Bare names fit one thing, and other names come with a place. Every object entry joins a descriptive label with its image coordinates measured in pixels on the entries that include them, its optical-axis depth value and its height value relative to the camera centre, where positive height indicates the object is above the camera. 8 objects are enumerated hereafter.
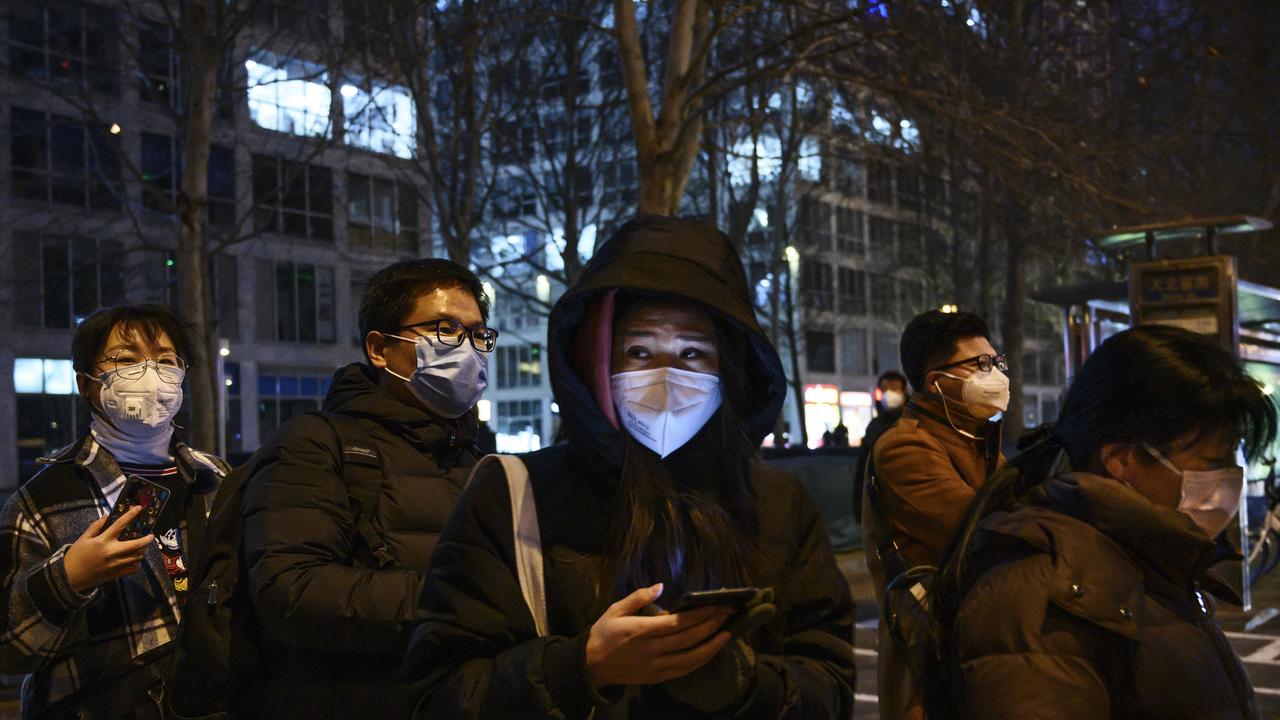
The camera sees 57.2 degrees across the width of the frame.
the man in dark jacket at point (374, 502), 2.64 -0.30
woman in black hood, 1.87 -0.29
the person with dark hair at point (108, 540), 3.12 -0.43
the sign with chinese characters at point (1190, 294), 10.23 +0.58
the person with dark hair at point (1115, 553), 1.97 -0.34
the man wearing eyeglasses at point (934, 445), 4.12 -0.30
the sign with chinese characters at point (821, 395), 55.09 -1.25
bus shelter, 10.27 +0.66
